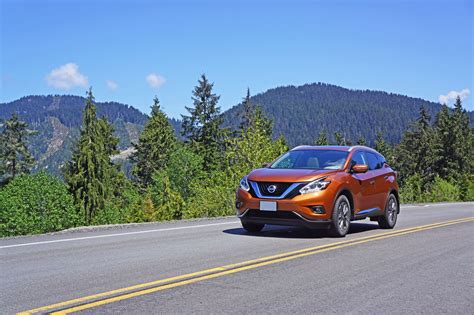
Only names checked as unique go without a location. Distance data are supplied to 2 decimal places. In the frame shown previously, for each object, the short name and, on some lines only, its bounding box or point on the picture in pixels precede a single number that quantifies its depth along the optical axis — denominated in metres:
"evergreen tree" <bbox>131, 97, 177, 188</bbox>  65.38
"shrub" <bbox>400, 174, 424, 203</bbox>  39.46
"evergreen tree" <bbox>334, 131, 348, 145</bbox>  102.35
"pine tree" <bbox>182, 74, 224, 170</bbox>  62.16
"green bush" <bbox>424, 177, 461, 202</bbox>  44.10
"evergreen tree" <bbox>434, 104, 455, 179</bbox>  75.38
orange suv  10.11
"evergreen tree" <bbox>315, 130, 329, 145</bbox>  102.37
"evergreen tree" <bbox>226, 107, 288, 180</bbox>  30.84
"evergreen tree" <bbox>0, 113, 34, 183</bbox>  58.44
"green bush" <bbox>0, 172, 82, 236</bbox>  45.28
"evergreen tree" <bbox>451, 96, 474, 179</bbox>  74.94
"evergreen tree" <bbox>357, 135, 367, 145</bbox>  111.47
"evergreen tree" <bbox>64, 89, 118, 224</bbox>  52.72
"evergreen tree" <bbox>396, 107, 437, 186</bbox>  76.00
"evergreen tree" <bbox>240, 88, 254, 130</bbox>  72.12
